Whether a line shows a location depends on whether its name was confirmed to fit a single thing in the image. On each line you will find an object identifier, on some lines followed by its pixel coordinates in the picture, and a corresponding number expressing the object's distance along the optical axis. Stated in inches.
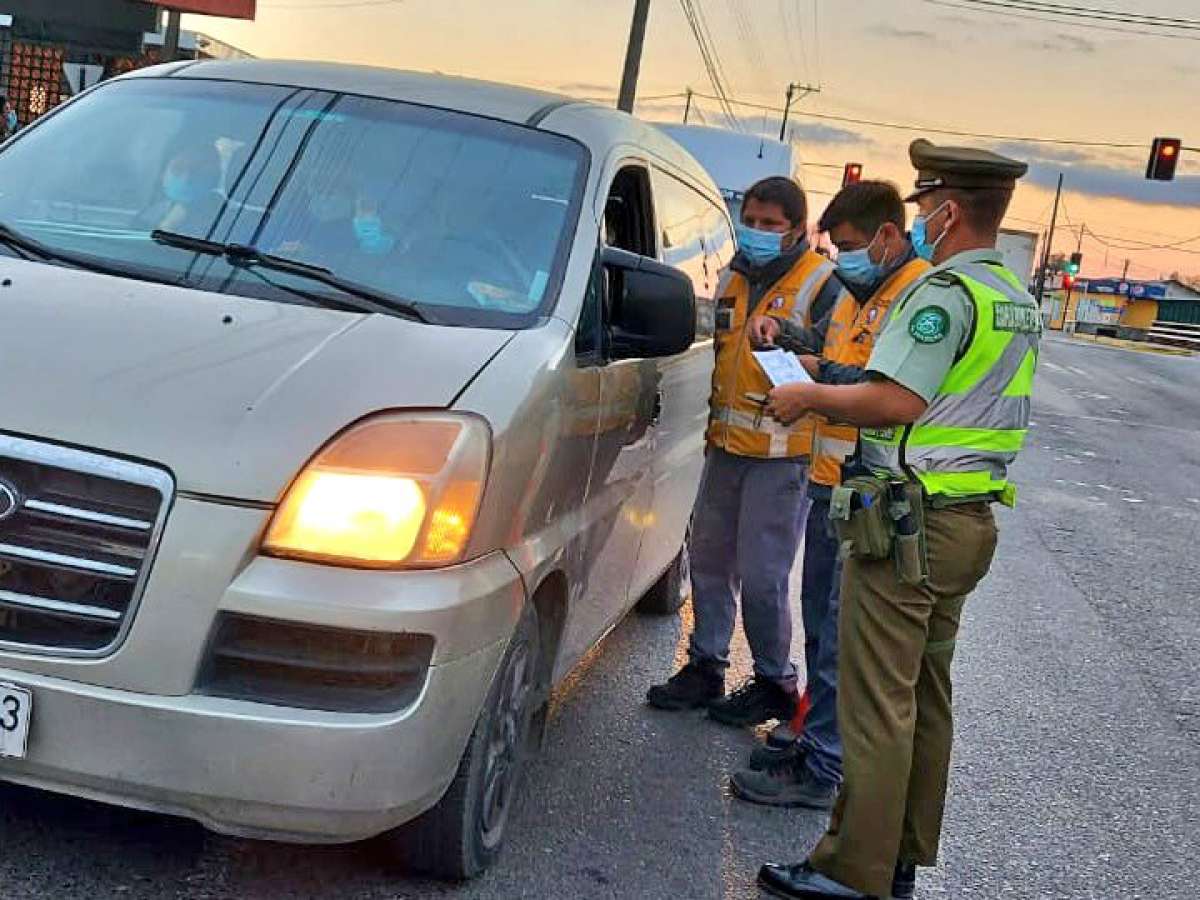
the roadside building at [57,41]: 1038.4
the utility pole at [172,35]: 798.5
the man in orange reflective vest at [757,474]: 192.5
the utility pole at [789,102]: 2984.7
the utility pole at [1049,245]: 3583.4
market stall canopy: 848.3
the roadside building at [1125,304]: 4072.3
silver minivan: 108.3
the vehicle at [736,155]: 855.7
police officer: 131.4
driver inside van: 146.0
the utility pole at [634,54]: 1118.4
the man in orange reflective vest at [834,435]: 171.9
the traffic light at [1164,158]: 1165.1
